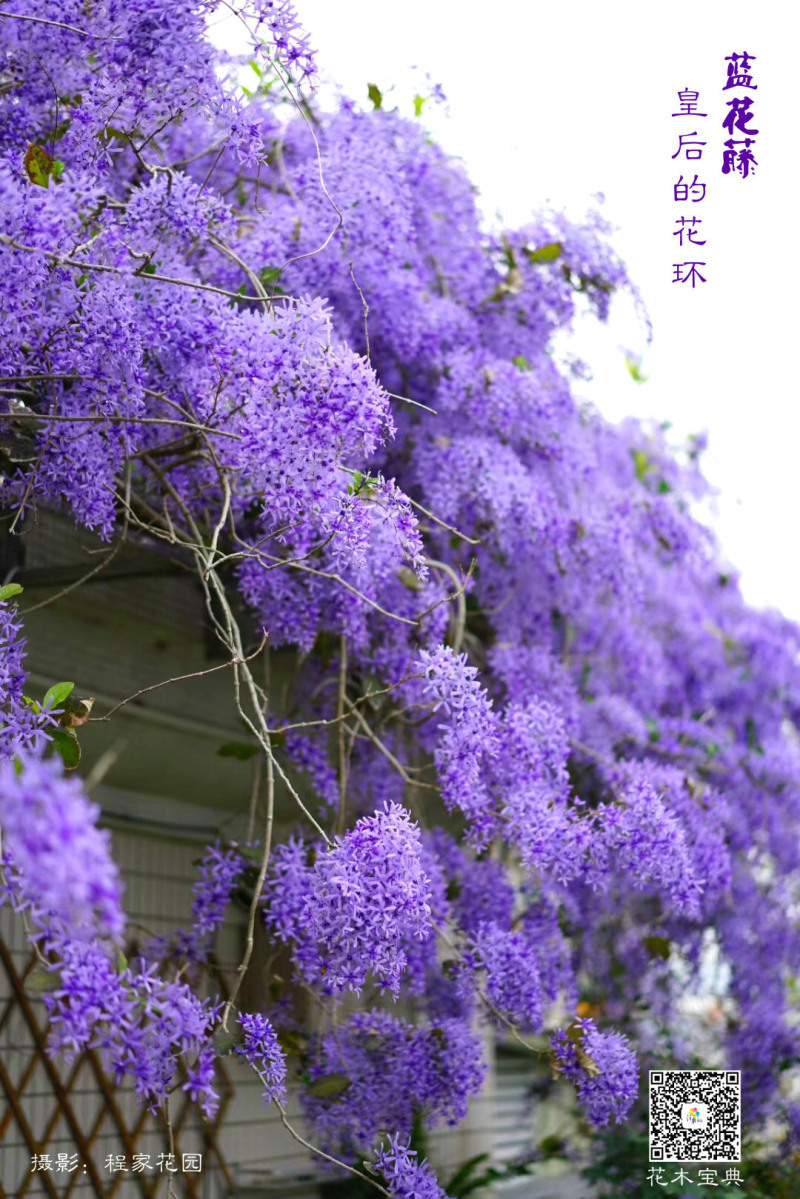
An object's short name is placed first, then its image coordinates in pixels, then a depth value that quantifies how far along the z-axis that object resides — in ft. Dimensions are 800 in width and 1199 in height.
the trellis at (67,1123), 12.72
